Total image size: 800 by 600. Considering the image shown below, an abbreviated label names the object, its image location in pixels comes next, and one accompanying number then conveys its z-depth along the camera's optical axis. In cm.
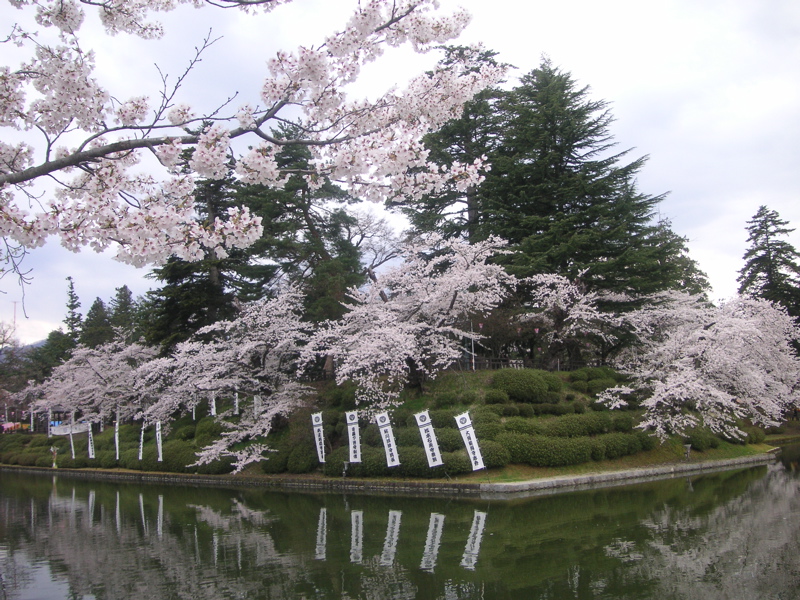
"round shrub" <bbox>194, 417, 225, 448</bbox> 2130
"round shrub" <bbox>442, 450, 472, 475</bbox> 1437
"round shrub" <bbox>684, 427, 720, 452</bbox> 1769
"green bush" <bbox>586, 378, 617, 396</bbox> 1820
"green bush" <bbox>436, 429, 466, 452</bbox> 1502
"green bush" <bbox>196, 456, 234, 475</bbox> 1969
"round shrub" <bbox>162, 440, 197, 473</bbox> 2102
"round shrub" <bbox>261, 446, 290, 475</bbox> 1788
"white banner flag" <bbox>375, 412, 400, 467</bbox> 1502
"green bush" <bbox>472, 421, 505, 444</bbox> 1500
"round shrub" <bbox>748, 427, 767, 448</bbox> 2052
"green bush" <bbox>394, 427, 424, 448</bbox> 1556
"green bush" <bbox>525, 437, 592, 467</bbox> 1465
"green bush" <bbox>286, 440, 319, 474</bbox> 1730
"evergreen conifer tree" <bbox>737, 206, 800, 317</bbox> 3084
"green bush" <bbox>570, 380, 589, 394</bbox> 1831
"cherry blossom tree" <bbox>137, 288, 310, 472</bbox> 1884
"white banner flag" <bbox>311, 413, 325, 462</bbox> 1675
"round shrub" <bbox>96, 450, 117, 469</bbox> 2484
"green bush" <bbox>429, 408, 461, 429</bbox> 1575
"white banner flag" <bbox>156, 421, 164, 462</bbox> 2180
